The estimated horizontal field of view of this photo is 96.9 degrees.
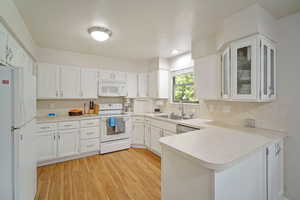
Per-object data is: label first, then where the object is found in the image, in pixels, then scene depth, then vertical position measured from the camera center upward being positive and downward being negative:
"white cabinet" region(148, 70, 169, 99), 3.69 +0.42
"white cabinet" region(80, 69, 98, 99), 3.26 +0.40
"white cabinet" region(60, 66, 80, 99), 3.03 +0.40
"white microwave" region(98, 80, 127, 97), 3.45 +0.29
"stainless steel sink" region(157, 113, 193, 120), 3.08 -0.43
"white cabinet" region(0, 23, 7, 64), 1.34 +0.58
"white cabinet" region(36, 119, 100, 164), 2.59 -0.84
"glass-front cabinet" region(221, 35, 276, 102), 1.55 +0.36
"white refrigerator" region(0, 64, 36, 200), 1.01 -0.26
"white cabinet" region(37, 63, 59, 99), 2.81 +0.40
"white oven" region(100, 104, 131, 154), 3.17 -0.76
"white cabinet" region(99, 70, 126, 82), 3.48 +0.64
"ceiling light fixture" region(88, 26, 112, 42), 2.10 +1.08
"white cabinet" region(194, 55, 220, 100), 2.26 +0.39
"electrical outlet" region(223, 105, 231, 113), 2.30 -0.17
